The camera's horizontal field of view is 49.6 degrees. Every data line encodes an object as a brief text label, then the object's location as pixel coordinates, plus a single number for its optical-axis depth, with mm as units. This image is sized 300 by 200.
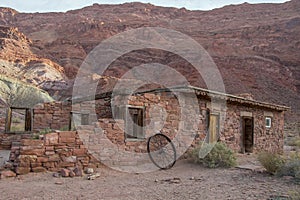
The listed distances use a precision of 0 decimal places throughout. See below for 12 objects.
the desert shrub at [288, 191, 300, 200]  5138
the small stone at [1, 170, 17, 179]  7672
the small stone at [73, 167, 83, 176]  8078
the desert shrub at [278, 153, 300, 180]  7629
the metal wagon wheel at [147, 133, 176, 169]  9914
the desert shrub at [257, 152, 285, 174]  8070
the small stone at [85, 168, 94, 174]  8391
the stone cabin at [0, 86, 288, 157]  10164
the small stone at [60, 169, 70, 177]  7845
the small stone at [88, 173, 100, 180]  7793
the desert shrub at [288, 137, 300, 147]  19203
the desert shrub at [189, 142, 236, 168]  9625
